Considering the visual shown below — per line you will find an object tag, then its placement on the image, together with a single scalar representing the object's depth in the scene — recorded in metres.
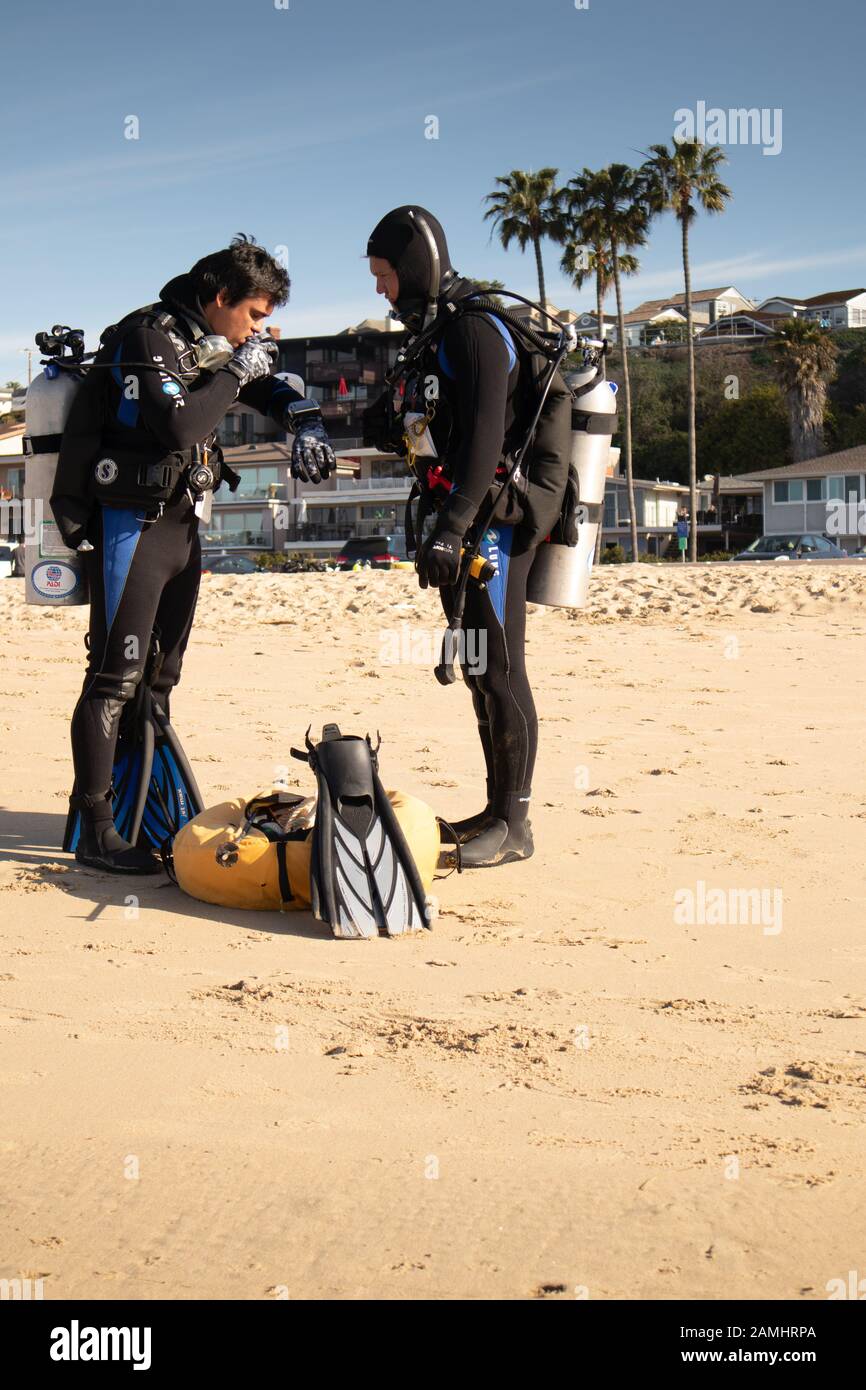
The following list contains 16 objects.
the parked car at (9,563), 35.19
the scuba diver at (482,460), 4.05
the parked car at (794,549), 35.19
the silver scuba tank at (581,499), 4.46
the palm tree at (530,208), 42.06
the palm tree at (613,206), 40.69
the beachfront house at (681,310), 100.16
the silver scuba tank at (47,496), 4.13
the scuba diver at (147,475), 4.02
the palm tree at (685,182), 39.69
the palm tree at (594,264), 41.94
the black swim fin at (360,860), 3.65
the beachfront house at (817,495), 49.59
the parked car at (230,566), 37.00
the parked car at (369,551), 41.94
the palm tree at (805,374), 52.53
